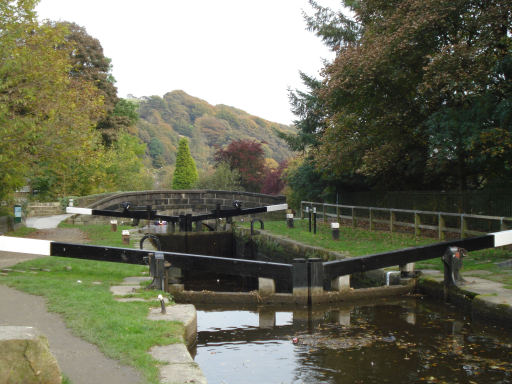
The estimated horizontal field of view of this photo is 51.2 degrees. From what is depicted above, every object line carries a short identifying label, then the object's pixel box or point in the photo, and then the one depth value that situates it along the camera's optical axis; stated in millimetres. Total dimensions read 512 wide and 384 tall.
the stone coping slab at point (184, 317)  6012
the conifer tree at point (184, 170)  47766
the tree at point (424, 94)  12016
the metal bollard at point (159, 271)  7895
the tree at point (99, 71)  38844
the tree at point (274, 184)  38688
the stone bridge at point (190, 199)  27531
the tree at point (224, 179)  38031
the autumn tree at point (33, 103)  12727
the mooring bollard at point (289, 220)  20531
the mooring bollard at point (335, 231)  15453
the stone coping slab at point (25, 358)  3092
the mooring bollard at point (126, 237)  14094
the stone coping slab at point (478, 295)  6961
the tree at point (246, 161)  41188
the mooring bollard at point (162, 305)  6322
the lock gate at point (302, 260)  8438
